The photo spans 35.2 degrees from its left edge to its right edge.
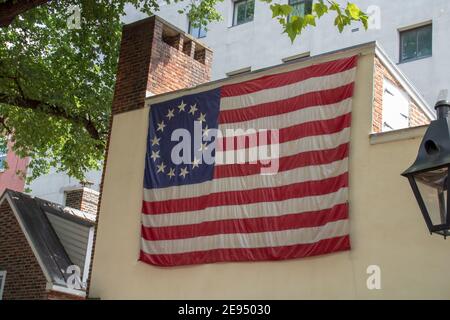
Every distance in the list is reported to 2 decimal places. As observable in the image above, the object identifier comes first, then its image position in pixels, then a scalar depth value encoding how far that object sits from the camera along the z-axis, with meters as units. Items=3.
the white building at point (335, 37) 22.80
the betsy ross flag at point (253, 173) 10.39
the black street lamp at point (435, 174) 5.93
